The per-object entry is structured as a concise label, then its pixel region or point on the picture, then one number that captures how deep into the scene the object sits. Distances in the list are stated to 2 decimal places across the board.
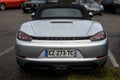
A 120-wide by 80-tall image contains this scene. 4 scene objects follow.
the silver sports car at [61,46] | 3.12
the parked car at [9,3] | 16.13
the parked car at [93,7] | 13.61
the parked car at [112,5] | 14.56
